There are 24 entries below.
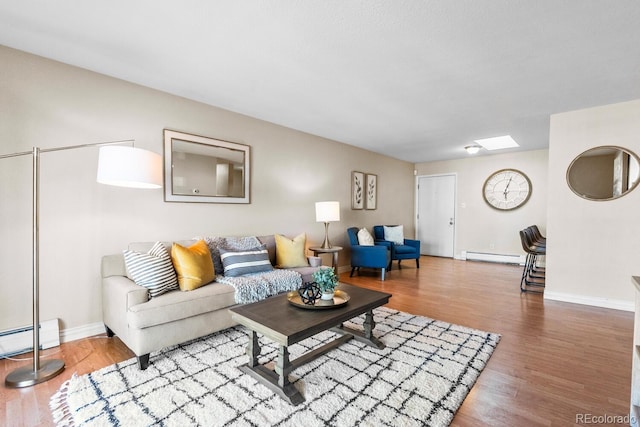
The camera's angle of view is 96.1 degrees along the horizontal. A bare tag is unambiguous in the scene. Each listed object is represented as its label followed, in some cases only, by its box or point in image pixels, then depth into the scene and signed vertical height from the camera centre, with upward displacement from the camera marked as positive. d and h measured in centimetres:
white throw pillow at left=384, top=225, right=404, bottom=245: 578 -49
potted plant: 209 -53
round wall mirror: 333 +46
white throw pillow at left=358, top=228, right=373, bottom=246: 509 -51
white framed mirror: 308 +46
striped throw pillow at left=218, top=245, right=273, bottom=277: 288 -55
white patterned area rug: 154 -112
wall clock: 603 +46
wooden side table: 408 -59
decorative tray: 203 -68
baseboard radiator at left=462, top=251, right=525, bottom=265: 604 -104
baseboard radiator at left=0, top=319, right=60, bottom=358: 220 -104
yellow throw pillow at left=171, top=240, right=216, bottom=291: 245 -51
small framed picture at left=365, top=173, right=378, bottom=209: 591 +39
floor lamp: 192 +22
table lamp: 423 -2
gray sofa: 203 -79
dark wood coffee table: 171 -73
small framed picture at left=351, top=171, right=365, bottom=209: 553 +39
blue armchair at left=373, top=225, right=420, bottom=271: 543 -73
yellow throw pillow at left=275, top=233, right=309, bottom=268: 346 -53
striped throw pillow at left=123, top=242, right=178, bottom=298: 226 -51
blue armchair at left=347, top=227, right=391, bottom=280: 472 -77
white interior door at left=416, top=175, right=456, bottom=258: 701 -10
